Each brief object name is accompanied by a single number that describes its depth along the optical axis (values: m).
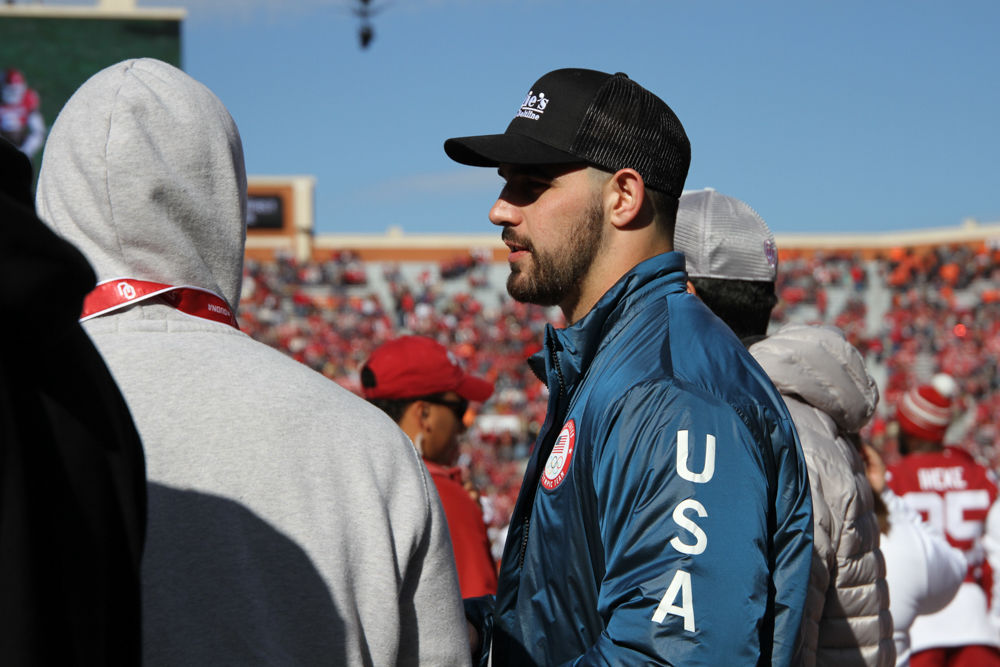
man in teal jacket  1.49
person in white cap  2.34
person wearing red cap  3.50
